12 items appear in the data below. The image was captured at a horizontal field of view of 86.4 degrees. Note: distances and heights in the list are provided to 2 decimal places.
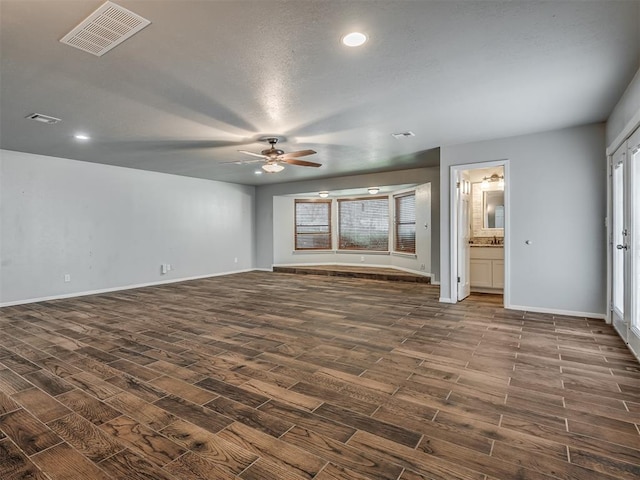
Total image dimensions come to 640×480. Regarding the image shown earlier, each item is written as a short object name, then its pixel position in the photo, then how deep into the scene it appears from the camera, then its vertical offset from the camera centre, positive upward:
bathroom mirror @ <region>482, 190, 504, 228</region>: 6.64 +0.51
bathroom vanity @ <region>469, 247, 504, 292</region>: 6.11 -0.63
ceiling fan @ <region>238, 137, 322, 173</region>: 4.88 +1.15
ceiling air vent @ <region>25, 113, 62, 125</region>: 3.89 +1.41
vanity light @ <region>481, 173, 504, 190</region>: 6.59 +1.06
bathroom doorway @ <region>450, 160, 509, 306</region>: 5.39 +0.07
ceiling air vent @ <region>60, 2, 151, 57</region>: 2.10 +1.38
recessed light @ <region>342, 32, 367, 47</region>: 2.35 +1.39
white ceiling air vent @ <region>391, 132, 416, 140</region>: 4.75 +1.42
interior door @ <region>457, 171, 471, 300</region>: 5.56 -0.03
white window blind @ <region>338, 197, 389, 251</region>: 9.95 +0.34
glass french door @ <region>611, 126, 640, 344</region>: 3.23 -0.07
